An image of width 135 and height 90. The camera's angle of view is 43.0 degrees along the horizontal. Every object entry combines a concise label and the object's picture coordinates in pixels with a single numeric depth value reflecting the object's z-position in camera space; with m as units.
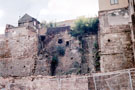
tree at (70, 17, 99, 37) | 20.05
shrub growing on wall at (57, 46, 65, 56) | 21.20
